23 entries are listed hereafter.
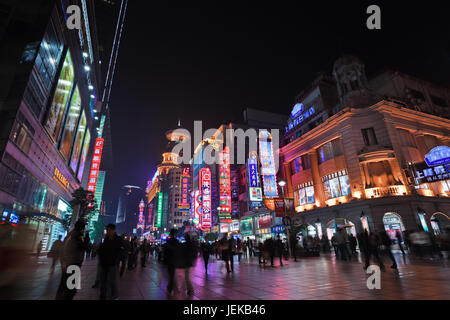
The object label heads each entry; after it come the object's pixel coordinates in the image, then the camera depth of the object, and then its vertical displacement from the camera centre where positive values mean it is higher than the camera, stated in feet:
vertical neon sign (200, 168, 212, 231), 180.14 +33.72
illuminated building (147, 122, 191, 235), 319.06 +67.46
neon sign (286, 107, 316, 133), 125.23 +65.82
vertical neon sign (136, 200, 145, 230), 523.87 +60.63
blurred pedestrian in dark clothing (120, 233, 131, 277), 37.20 -0.36
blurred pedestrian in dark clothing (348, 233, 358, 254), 61.62 -0.32
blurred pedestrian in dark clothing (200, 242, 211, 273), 40.73 -0.89
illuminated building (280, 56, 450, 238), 79.51 +33.57
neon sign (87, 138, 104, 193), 185.33 +61.23
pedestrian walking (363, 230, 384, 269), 33.83 -0.67
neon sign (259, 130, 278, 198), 122.42 +37.28
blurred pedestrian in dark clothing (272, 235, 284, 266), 50.47 -0.28
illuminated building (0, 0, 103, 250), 69.46 +50.17
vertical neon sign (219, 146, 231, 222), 156.04 +37.74
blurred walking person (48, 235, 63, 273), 33.46 -0.04
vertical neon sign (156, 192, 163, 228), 373.07 +51.09
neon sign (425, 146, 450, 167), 62.31 +21.56
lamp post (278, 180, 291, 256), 64.23 +3.30
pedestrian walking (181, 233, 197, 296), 22.33 -1.01
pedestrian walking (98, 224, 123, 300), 19.99 -1.25
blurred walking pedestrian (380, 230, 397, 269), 33.12 -0.05
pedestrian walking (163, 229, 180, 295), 22.87 -0.89
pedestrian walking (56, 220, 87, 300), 17.56 -0.38
